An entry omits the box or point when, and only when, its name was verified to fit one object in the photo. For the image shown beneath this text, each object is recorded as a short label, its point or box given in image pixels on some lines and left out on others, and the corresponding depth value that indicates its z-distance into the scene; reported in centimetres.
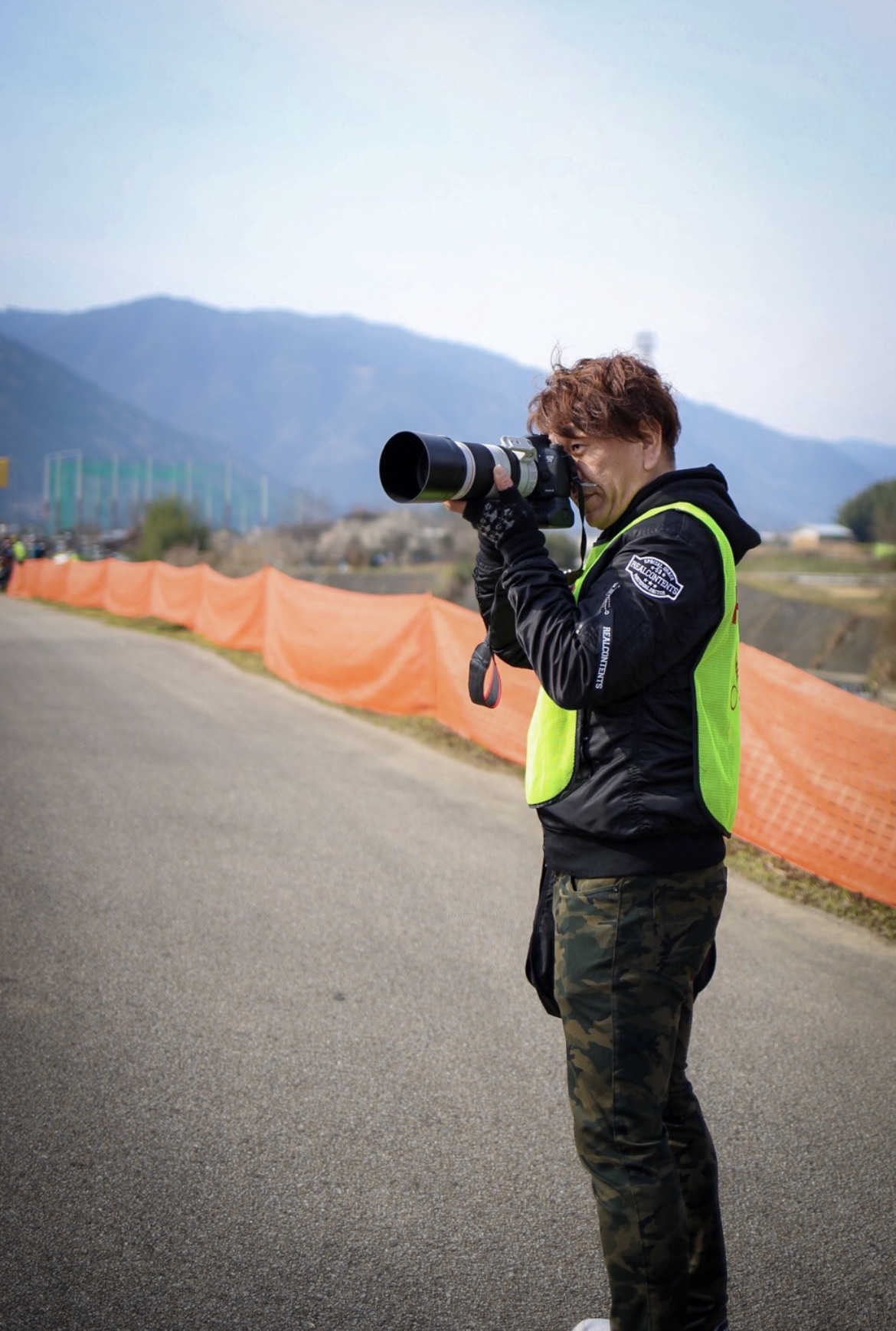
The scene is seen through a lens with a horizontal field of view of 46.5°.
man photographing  195
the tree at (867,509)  5753
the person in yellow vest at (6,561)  2417
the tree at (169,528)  4897
